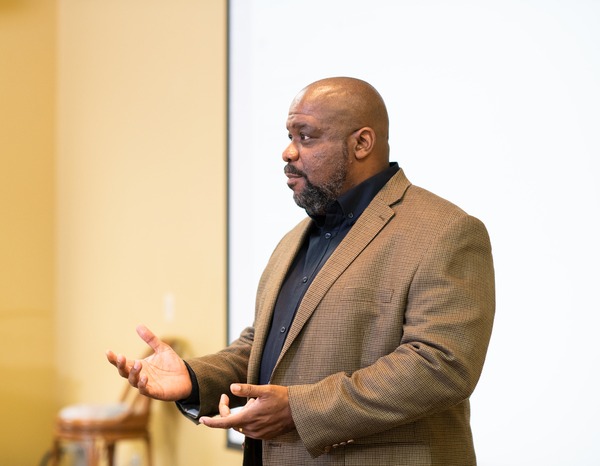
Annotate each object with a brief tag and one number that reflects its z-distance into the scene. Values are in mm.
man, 5112
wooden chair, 7681
